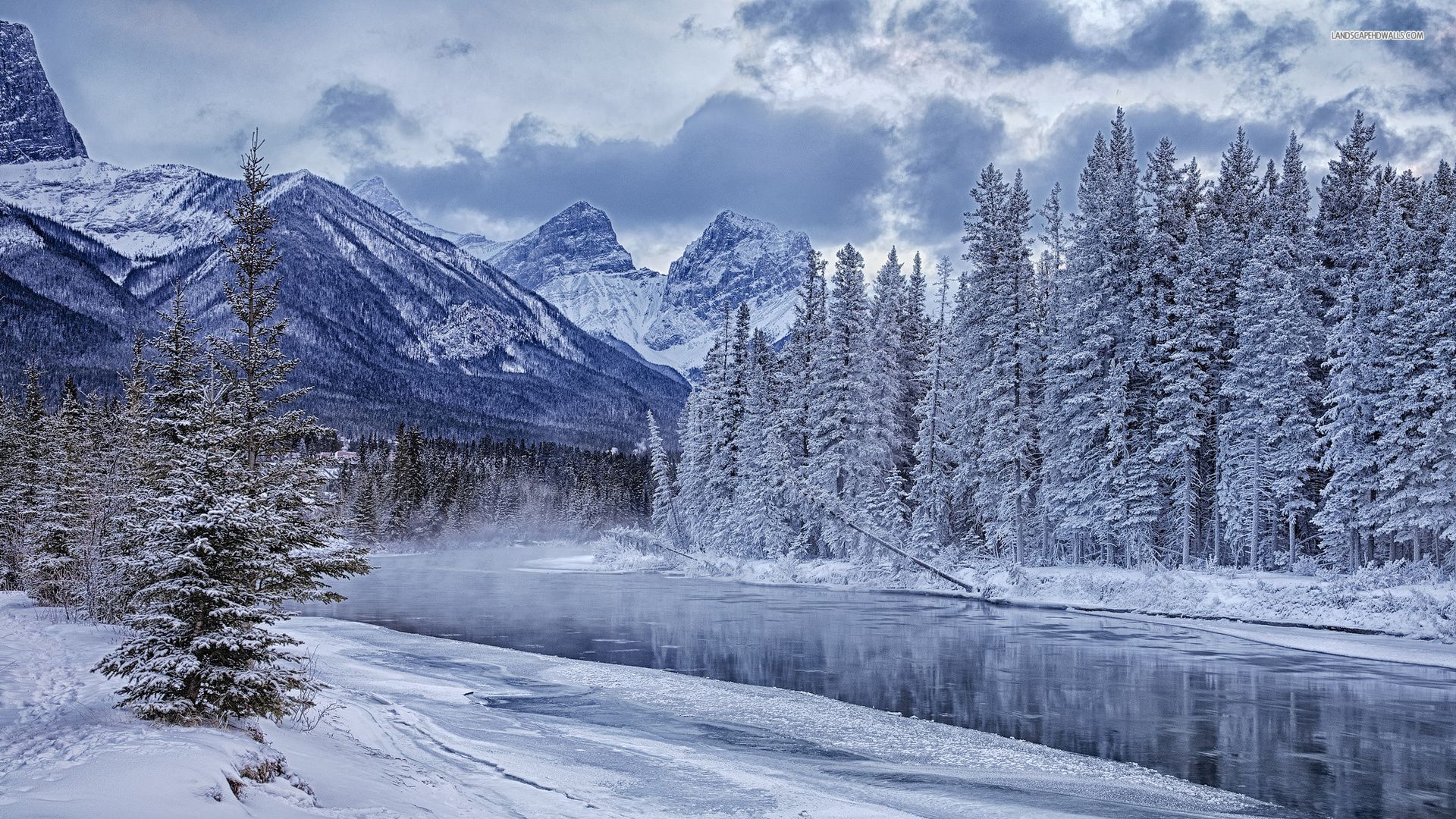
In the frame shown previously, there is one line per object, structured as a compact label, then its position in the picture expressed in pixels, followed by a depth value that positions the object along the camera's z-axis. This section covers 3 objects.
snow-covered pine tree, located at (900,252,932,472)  58.44
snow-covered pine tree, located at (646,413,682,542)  70.38
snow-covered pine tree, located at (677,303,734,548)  63.94
